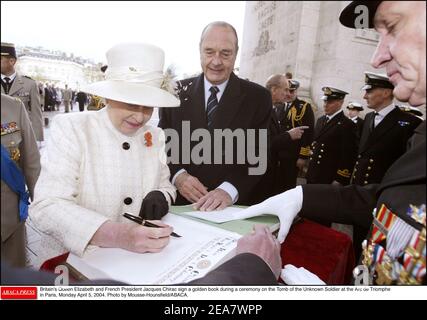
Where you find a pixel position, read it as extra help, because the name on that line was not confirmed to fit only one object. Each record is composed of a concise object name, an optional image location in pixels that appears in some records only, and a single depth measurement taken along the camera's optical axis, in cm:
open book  88
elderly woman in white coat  104
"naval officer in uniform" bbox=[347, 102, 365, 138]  598
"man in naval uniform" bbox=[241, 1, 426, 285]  70
